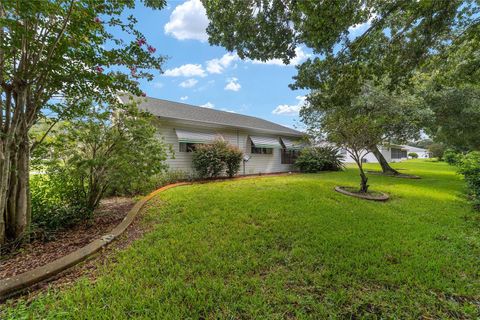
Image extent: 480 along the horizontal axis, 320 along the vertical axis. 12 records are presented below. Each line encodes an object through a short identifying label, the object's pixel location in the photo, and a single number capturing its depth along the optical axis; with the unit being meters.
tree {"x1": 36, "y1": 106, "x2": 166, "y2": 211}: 4.55
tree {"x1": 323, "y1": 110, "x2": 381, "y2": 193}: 7.05
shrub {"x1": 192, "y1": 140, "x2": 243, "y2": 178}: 10.55
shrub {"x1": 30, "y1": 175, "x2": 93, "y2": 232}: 4.24
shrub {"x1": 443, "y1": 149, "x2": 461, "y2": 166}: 11.10
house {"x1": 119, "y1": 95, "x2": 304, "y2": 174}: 10.55
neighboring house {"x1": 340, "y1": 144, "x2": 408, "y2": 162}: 36.90
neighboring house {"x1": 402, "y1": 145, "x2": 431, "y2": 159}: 61.07
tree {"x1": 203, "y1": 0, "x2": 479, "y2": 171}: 4.96
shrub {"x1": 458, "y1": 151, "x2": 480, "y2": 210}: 5.98
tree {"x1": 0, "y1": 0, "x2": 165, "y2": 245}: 3.02
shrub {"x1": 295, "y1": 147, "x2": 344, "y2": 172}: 15.16
